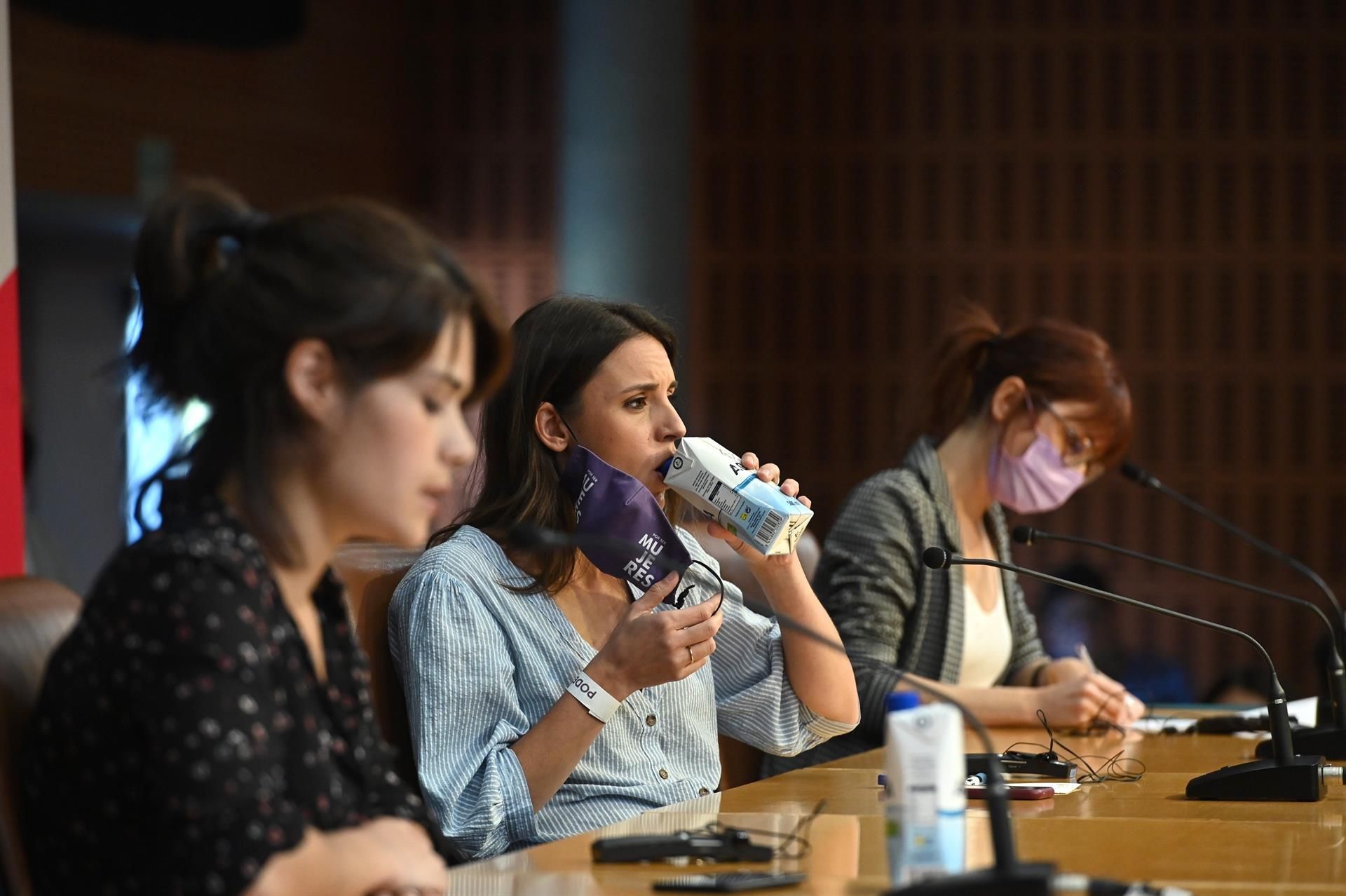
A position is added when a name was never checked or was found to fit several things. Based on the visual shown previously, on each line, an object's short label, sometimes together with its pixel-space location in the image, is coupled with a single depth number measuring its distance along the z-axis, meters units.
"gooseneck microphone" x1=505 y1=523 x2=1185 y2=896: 2.71
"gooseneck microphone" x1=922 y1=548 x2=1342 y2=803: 4.45
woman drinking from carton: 4.28
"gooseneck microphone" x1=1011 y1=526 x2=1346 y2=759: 5.49
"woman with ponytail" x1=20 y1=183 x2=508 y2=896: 2.65
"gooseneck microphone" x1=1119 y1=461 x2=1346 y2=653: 6.33
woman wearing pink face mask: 6.62
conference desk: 3.30
